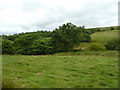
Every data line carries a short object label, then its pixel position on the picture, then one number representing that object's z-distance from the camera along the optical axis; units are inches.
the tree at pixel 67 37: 1800.0
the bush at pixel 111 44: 2053.6
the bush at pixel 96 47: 1853.6
